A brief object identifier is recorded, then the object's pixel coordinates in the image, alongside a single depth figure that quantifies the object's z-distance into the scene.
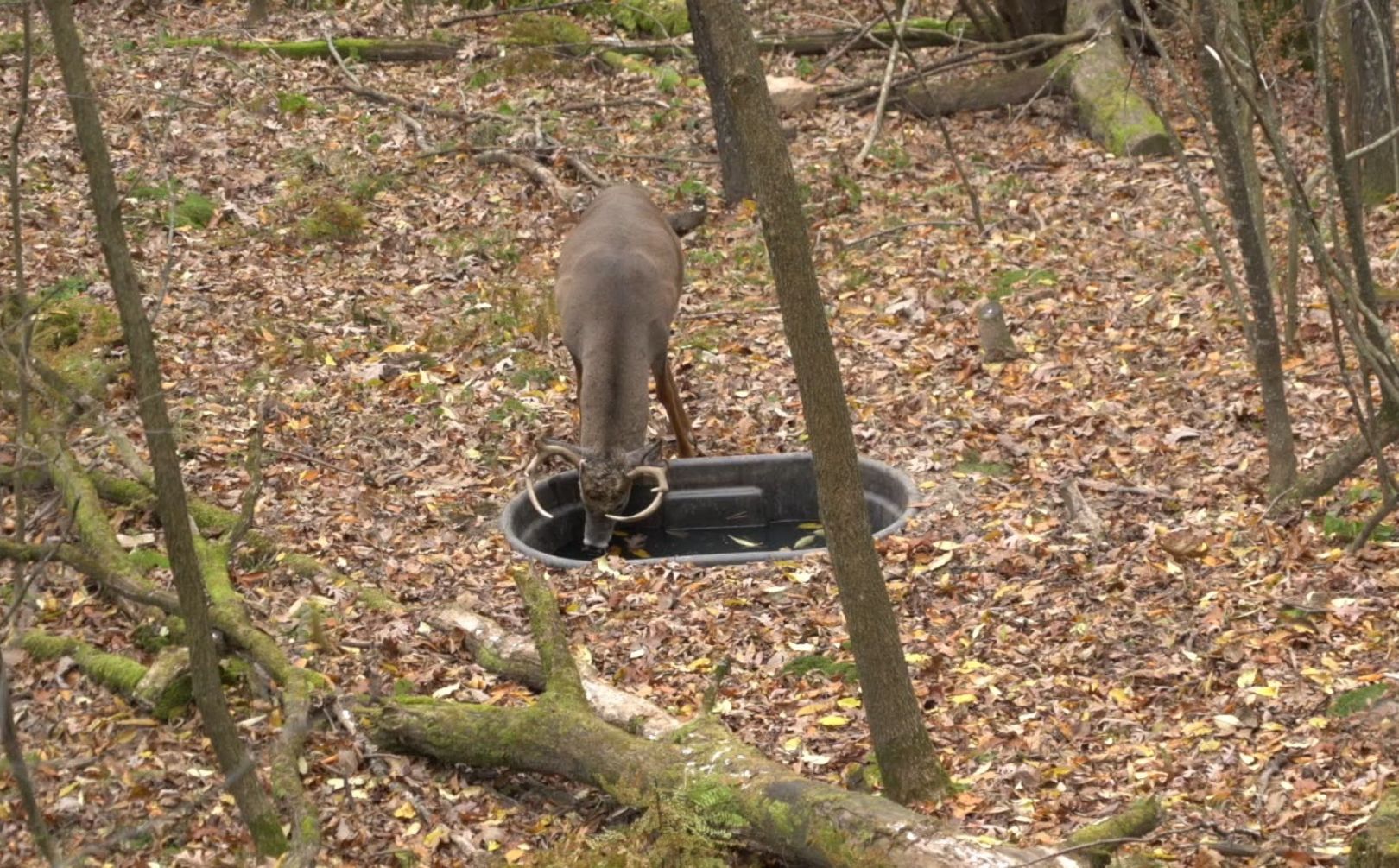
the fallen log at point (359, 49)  18.08
